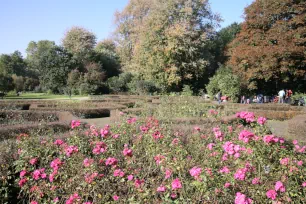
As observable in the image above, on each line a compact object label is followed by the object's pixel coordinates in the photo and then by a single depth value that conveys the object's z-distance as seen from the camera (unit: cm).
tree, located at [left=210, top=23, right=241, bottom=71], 3129
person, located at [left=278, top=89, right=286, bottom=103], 2193
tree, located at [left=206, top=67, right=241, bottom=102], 2038
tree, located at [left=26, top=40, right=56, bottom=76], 5622
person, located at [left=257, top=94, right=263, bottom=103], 2347
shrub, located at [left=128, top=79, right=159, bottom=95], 2631
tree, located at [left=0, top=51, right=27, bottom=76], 5289
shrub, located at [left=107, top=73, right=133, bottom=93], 2952
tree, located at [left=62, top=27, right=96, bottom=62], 3919
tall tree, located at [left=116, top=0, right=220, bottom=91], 2642
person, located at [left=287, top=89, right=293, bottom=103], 2282
